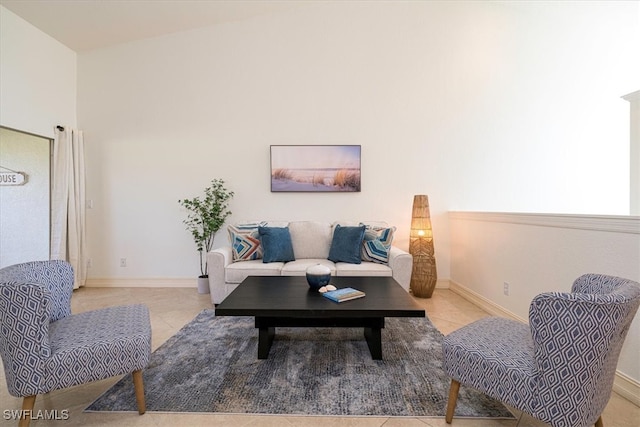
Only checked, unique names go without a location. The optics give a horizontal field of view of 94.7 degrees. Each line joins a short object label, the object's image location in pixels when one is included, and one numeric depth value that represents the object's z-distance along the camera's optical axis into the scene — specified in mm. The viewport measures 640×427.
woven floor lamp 3564
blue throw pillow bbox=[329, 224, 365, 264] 3297
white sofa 3070
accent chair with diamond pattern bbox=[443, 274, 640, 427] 1099
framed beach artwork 3920
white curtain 3721
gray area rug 1607
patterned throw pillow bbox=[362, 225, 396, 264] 3312
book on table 2039
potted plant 3762
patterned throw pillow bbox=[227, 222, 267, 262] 3387
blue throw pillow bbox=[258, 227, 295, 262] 3320
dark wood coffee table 1852
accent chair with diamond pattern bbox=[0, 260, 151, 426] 1324
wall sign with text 3635
